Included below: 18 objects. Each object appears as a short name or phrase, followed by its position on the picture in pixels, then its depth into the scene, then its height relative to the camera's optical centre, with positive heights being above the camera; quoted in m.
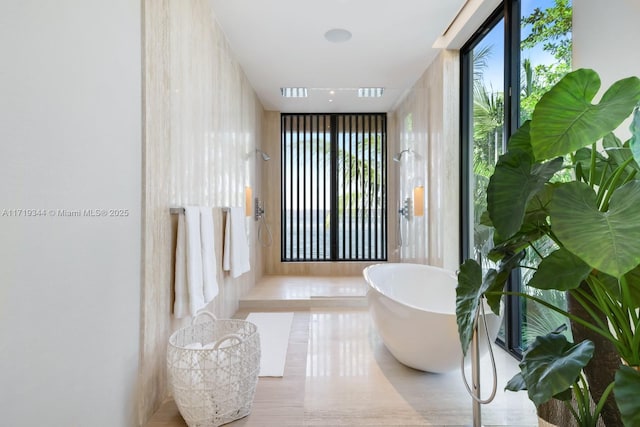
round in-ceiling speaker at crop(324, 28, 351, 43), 2.97 +1.62
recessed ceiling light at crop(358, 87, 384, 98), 3.97 +1.46
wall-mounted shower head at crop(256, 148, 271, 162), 4.70 +0.84
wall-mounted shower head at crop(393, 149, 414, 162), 3.93 +0.67
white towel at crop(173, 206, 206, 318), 2.03 -0.35
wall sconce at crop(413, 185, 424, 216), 3.77 +0.14
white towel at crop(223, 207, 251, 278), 3.08 -0.29
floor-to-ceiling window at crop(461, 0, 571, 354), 2.05 +0.89
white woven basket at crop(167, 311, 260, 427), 1.63 -0.84
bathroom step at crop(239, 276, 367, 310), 3.73 -0.96
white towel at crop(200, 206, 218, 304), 2.24 -0.29
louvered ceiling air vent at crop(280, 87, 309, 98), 4.13 +1.52
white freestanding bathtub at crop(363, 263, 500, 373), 1.97 -0.74
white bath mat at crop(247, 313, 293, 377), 2.37 -1.09
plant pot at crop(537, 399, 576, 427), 1.19 -0.74
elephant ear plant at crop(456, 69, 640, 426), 0.81 -0.04
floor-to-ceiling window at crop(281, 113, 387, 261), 4.73 +0.40
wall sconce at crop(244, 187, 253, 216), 4.01 +0.15
